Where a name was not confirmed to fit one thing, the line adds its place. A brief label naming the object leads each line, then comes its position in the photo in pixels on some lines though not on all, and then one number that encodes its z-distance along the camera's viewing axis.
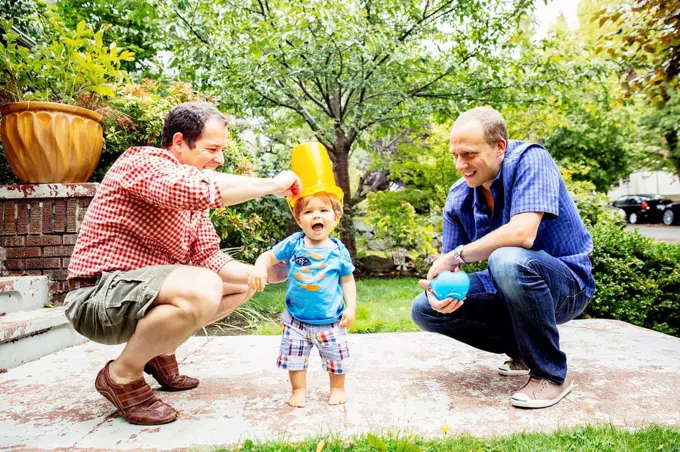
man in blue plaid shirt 2.21
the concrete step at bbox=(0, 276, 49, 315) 3.32
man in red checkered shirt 2.03
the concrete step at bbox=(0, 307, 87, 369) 2.83
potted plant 3.65
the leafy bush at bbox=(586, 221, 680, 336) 4.23
